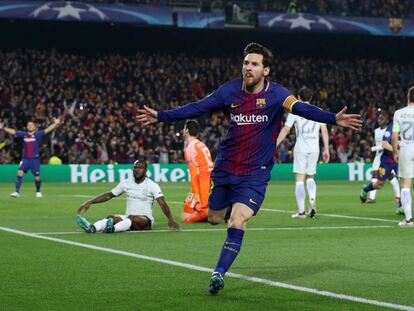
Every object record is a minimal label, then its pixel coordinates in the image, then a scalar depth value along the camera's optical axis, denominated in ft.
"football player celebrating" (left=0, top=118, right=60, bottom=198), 94.03
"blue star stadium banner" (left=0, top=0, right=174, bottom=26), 148.25
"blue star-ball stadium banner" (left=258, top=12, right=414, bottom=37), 164.66
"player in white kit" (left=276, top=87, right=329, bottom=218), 65.10
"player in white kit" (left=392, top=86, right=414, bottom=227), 55.62
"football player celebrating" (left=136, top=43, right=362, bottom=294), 32.01
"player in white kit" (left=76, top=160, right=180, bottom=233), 52.31
